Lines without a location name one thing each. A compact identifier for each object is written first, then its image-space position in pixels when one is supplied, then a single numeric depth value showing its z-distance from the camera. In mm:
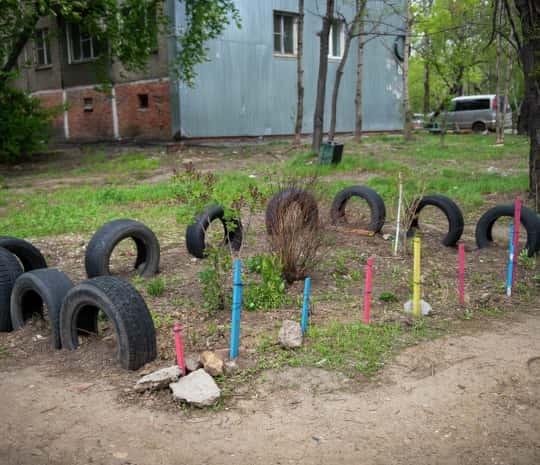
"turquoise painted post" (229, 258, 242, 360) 4297
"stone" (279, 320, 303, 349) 4527
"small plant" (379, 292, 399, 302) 5656
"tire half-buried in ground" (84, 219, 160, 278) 6148
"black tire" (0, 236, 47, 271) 5988
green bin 15148
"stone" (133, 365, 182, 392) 3908
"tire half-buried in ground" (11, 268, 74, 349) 4758
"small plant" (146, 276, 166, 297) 5840
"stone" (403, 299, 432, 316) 5309
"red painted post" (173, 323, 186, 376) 4051
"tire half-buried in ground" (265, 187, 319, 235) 6535
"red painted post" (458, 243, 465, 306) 5498
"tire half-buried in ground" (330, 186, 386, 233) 8164
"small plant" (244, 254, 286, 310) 5461
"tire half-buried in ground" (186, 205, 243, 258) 7023
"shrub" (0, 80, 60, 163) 17938
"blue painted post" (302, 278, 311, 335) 4738
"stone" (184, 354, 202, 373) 4121
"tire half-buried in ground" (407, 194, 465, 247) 7754
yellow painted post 5090
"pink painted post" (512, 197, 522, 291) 6125
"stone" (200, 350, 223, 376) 4074
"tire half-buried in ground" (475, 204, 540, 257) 7105
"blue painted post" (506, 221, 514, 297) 5730
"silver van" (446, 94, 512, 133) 32594
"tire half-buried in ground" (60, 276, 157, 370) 4242
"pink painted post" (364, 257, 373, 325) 4912
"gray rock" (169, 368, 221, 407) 3732
